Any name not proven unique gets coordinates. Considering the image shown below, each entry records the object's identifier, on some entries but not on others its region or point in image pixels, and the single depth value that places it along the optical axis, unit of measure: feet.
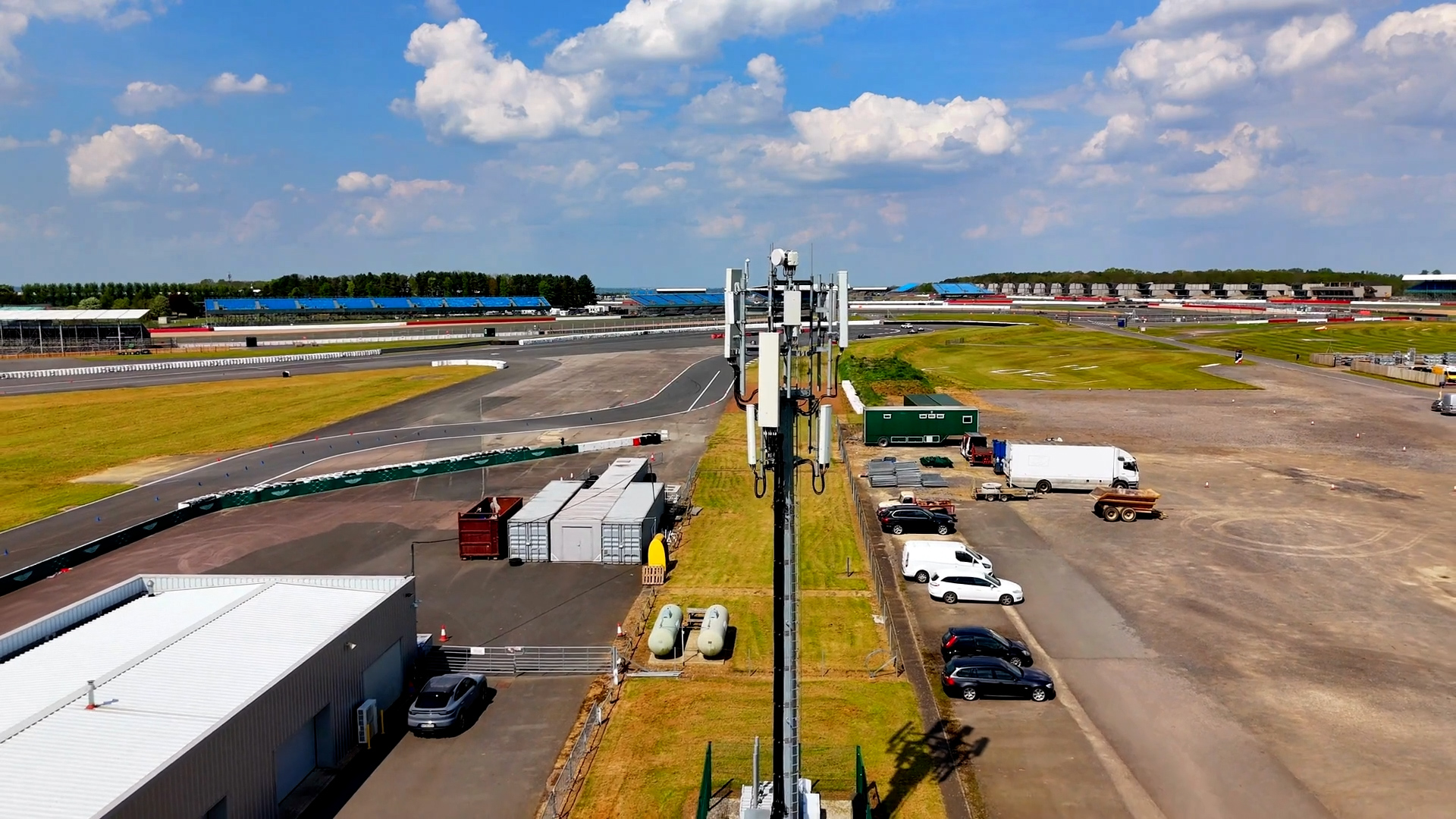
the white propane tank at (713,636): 101.24
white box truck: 178.40
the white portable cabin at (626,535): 136.56
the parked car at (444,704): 85.35
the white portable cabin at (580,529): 137.49
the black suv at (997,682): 91.86
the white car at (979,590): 119.24
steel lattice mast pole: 56.39
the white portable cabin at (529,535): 137.69
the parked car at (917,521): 153.38
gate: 100.63
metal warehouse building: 58.70
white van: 124.06
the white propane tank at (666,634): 101.14
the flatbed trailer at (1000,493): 174.91
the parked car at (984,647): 99.66
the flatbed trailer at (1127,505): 158.81
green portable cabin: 229.86
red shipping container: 138.82
